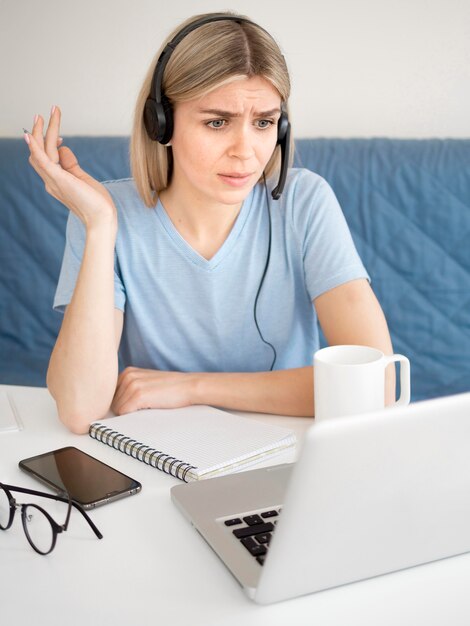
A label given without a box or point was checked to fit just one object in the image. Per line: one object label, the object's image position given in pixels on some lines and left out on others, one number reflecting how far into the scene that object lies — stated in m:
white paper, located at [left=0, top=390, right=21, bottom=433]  1.04
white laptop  0.55
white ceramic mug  0.88
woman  1.14
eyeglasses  0.72
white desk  0.61
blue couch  2.06
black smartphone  0.83
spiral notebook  0.89
